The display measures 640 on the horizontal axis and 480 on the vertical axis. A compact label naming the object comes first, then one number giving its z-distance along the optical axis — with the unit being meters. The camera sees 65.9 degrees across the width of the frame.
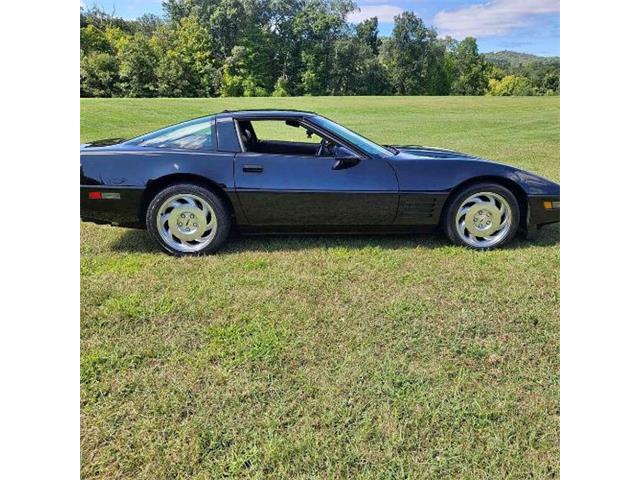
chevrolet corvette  3.70
